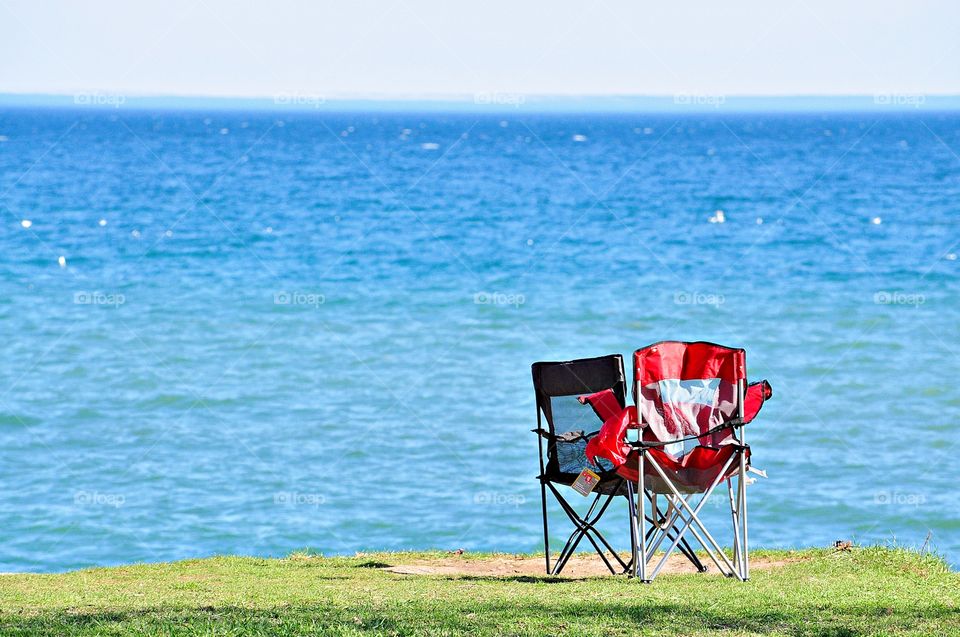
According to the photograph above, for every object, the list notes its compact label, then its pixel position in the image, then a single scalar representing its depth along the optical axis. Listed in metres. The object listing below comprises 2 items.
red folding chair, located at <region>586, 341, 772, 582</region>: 15.09
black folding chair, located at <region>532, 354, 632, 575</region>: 16.39
